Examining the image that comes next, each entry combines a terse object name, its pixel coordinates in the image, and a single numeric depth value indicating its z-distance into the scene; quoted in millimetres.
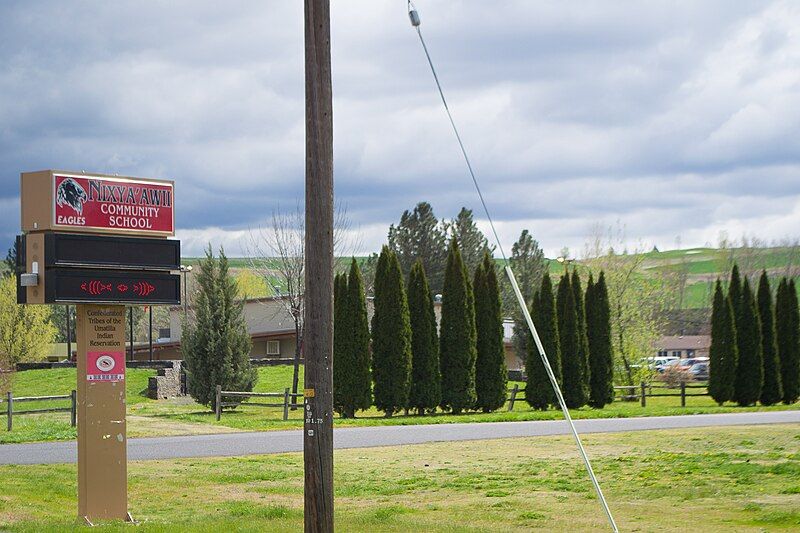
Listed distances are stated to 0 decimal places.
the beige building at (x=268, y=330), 71000
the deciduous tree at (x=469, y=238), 74000
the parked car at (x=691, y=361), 76312
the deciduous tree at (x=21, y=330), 65875
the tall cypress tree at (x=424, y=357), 37500
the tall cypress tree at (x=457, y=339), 37906
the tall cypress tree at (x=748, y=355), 41875
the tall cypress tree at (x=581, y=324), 41000
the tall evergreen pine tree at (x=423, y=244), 73562
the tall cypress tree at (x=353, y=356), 36906
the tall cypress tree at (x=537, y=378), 39719
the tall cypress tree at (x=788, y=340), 42688
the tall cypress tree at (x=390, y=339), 37000
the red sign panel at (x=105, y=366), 13410
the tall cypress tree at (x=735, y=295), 42531
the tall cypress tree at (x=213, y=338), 40250
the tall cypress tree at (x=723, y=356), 41844
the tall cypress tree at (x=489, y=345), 38750
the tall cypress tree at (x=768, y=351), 42375
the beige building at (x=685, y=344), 113125
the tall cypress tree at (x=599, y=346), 41750
